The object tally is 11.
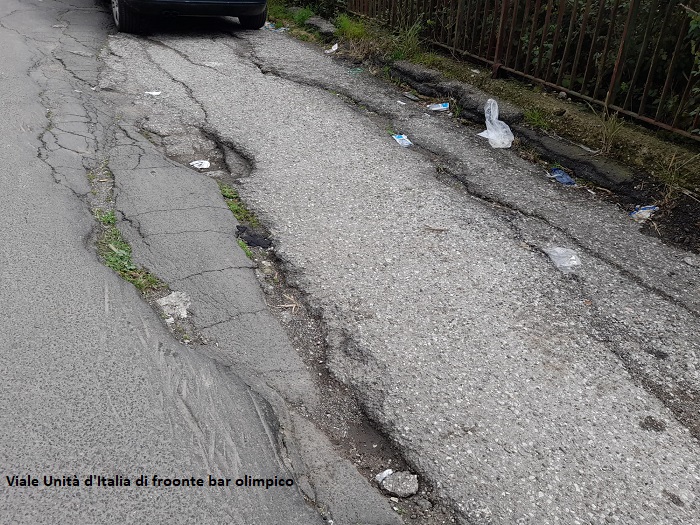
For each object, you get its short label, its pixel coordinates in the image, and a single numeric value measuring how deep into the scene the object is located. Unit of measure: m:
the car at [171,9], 7.52
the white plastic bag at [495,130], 5.01
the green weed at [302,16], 8.89
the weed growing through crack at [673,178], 3.96
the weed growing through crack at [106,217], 3.67
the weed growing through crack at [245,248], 3.45
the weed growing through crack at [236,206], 3.83
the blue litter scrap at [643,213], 3.96
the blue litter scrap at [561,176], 4.43
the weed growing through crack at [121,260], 3.16
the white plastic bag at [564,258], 3.43
